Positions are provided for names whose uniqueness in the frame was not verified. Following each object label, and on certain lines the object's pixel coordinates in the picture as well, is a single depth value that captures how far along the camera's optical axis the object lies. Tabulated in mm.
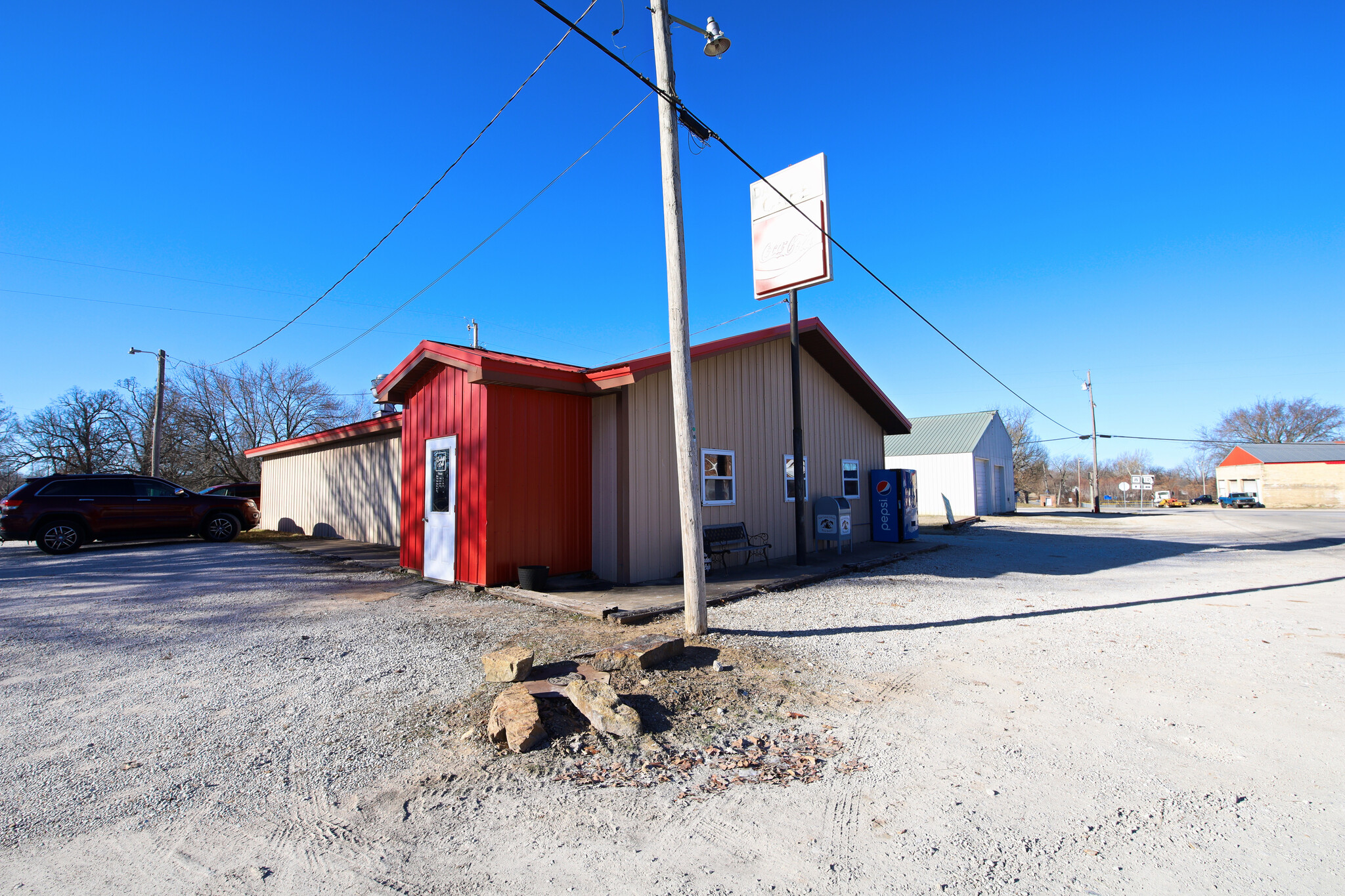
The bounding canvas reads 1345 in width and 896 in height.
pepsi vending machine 15148
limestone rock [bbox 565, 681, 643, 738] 3822
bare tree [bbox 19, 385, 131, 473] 31188
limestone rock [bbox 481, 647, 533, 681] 4531
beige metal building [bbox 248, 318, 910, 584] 8555
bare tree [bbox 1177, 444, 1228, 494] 71062
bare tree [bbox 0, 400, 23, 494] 31500
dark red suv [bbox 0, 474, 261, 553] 12539
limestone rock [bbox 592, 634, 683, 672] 4922
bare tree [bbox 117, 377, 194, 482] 30125
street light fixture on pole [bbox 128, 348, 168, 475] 20812
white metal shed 27031
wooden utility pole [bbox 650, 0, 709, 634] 5969
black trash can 8109
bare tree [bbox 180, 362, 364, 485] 30828
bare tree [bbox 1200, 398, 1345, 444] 57844
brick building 43844
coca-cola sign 9125
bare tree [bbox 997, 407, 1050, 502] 53188
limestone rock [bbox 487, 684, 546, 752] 3574
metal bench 9891
